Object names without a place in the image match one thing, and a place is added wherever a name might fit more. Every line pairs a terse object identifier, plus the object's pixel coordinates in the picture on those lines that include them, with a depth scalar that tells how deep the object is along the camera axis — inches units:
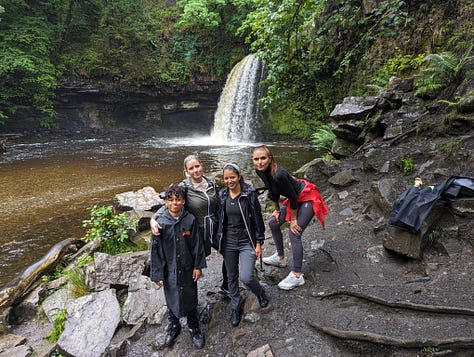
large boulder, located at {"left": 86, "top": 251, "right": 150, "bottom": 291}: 177.9
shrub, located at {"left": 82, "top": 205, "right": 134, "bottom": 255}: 212.4
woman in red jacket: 131.2
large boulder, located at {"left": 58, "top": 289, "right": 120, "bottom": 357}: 143.6
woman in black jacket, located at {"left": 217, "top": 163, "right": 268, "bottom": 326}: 124.6
